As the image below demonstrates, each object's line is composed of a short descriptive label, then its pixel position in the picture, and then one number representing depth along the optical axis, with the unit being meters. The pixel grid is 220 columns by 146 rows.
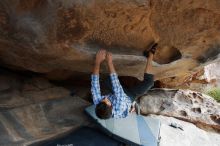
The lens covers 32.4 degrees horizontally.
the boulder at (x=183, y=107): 5.93
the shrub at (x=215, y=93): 8.54
